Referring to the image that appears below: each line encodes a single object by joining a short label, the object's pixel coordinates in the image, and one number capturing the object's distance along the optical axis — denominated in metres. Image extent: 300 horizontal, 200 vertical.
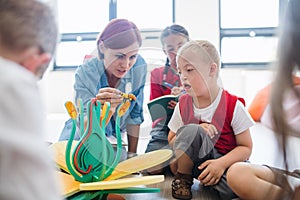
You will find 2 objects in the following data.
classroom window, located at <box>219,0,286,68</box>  3.06
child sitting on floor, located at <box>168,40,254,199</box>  1.08
